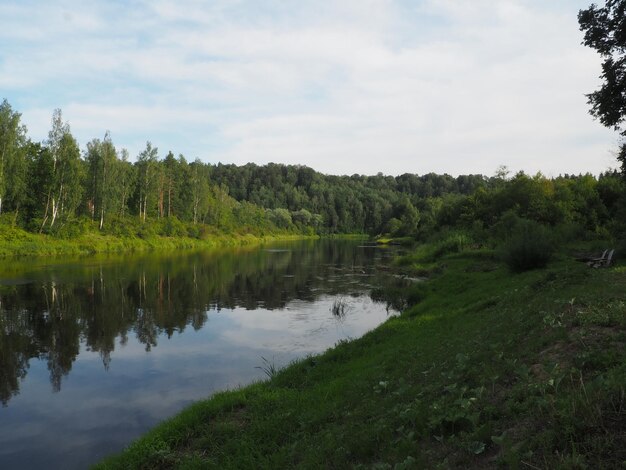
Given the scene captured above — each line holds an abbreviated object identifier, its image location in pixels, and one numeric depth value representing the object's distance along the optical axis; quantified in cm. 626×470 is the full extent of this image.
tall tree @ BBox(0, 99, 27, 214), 5547
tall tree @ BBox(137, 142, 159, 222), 9156
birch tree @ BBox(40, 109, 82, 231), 6353
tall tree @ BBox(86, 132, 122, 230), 7462
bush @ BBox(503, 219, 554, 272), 2411
